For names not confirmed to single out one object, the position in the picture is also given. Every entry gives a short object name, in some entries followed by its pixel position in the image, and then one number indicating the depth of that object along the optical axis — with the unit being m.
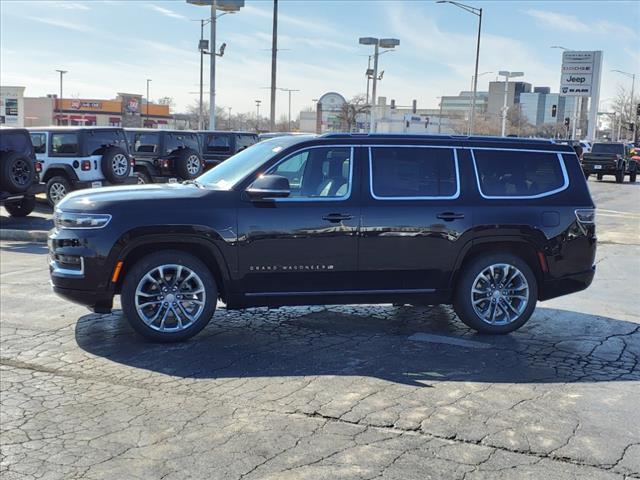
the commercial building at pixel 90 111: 90.44
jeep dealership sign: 61.78
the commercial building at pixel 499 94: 117.39
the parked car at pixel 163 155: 18.88
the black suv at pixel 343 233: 5.84
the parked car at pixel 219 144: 21.02
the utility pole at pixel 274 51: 30.06
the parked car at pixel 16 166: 13.45
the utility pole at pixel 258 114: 115.12
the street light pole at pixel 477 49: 37.34
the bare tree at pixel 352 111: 67.56
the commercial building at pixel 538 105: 139.75
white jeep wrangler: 16.06
